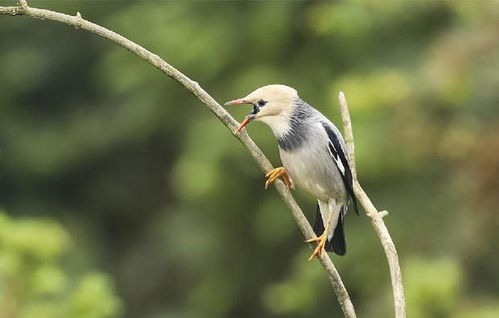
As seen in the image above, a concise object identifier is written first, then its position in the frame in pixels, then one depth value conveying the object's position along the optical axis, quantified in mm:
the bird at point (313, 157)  8203
